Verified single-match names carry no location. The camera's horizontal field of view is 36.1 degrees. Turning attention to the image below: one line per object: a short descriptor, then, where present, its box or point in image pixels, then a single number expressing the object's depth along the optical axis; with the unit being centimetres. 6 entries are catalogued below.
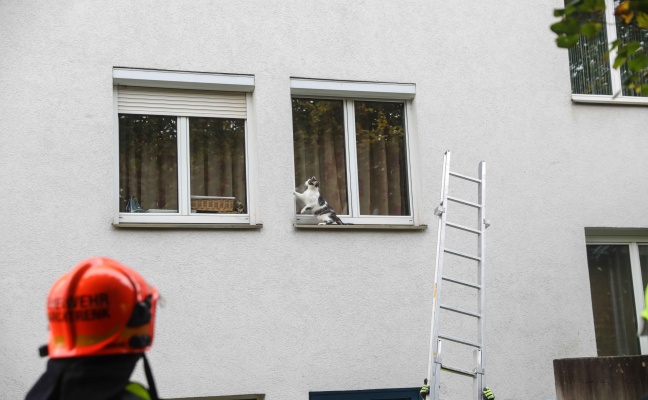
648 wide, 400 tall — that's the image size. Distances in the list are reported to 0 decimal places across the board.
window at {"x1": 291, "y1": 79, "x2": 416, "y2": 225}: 834
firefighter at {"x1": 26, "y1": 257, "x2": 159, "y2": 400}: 249
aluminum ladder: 667
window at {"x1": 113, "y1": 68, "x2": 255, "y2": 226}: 782
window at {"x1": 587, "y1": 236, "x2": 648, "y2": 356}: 891
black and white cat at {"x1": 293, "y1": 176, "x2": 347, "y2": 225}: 810
